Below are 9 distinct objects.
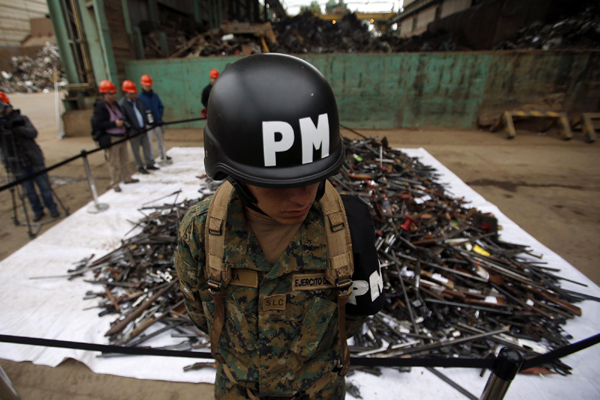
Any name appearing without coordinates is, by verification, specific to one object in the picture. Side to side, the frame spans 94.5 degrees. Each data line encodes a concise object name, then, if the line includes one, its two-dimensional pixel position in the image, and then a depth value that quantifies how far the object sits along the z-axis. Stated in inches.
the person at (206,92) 306.7
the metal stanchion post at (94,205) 206.0
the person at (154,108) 295.6
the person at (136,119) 265.0
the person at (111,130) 241.0
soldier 42.7
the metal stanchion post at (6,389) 74.7
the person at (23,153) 184.2
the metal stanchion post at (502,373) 51.4
